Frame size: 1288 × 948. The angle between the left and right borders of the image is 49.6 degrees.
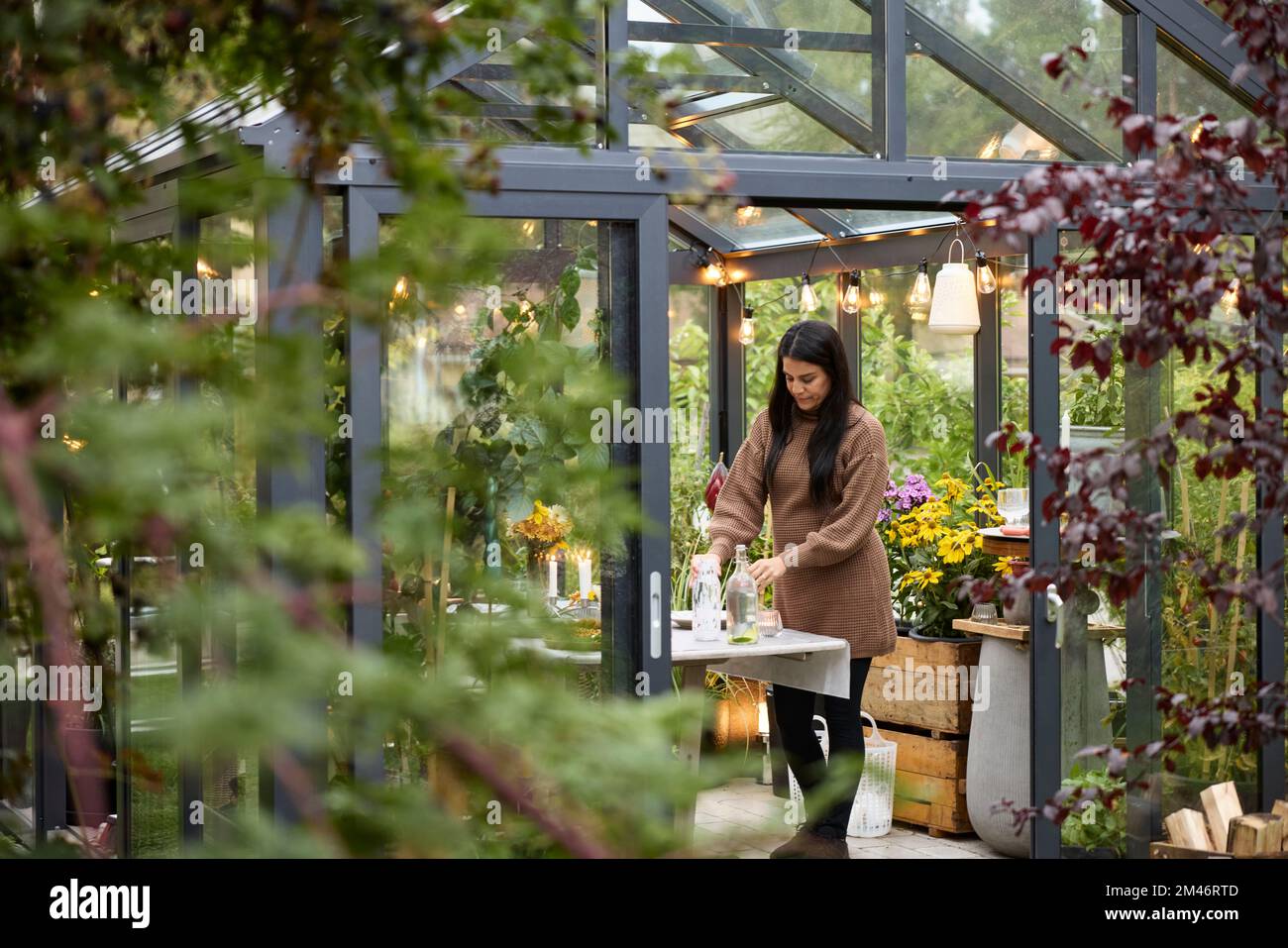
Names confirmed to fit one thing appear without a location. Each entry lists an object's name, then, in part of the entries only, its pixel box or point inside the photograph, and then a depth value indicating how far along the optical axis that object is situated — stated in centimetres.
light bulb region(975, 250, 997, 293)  714
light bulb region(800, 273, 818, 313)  760
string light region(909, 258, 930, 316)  738
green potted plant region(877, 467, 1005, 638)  579
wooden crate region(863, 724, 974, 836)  556
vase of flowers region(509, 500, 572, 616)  361
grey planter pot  515
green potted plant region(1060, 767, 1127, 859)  438
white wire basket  558
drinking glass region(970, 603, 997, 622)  548
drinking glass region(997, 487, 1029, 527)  530
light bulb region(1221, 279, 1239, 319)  428
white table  438
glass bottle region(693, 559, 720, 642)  454
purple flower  617
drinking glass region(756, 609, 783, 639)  466
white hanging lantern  650
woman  454
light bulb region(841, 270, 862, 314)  788
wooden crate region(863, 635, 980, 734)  557
